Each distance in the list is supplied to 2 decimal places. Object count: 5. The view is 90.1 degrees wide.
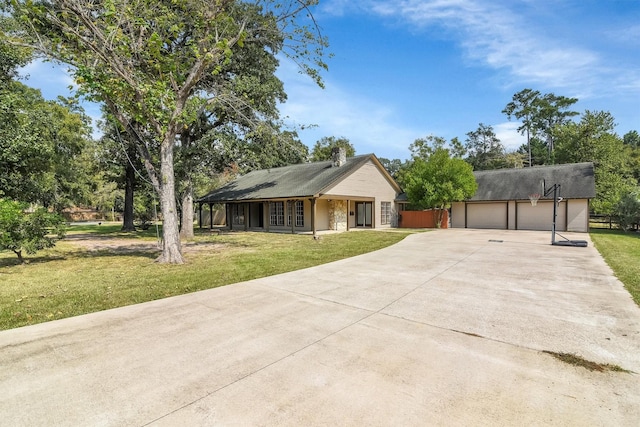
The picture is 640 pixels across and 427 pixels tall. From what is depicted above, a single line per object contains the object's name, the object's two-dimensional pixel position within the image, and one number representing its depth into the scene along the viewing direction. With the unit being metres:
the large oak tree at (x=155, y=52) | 8.34
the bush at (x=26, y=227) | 8.39
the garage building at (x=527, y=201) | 20.28
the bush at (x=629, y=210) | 18.14
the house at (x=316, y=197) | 20.45
